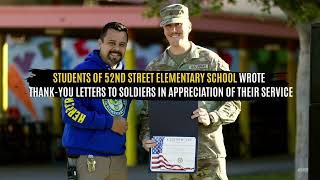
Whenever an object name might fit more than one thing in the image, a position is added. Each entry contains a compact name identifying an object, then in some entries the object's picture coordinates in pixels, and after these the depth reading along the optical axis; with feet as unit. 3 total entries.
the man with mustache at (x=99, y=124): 26.96
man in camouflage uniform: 26.17
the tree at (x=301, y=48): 54.26
